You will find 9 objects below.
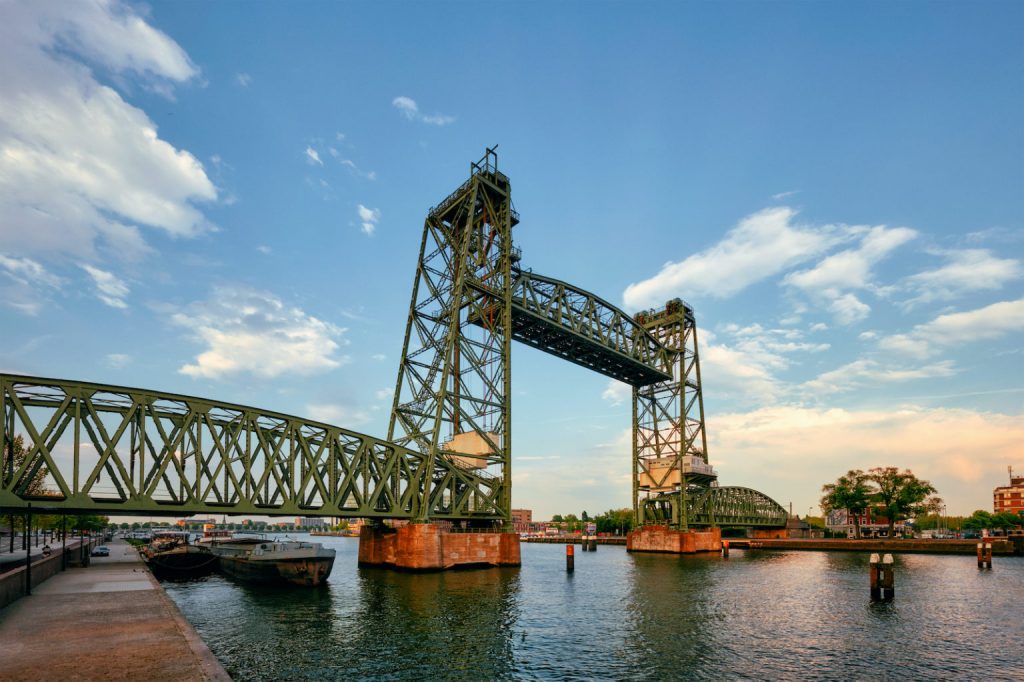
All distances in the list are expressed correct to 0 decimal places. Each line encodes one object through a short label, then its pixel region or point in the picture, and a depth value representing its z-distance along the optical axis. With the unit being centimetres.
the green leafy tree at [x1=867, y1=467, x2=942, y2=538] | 9750
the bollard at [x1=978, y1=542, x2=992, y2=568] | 6162
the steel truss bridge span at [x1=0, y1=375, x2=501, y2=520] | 3462
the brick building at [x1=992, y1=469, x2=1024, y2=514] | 18000
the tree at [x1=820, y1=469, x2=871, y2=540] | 10281
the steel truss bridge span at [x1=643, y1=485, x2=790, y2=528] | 8950
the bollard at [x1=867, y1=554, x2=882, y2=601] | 3841
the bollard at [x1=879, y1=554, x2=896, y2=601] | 3809
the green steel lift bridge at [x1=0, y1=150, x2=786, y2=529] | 3625
